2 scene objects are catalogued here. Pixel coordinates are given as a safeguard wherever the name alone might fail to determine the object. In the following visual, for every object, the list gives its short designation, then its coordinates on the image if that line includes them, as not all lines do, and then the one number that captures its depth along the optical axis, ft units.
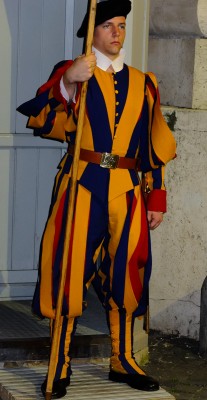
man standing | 21.72
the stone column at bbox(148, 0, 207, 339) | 27.12
